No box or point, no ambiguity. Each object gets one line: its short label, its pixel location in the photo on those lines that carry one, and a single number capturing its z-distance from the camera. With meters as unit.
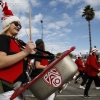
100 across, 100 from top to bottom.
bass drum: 0.89
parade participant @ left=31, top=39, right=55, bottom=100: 2.10
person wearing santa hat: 0.92
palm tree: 22.71
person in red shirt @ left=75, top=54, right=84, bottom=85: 6.80
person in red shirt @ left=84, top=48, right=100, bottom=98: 4.20
